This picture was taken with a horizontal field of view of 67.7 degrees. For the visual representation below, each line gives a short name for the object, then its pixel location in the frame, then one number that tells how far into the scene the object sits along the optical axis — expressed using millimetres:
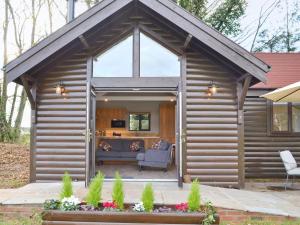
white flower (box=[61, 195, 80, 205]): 3231
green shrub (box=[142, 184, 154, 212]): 3140
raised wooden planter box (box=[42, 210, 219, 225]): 3141
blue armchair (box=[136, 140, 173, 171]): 6328
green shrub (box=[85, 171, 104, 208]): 3233
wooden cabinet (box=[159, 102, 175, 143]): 9795
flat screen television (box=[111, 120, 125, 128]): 10114
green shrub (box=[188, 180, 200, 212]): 3111
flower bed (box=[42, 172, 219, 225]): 3141
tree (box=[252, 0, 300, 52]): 13515
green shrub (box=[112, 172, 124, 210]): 3220
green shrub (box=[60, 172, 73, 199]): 3303
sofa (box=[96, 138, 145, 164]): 7355
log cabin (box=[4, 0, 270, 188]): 4984
